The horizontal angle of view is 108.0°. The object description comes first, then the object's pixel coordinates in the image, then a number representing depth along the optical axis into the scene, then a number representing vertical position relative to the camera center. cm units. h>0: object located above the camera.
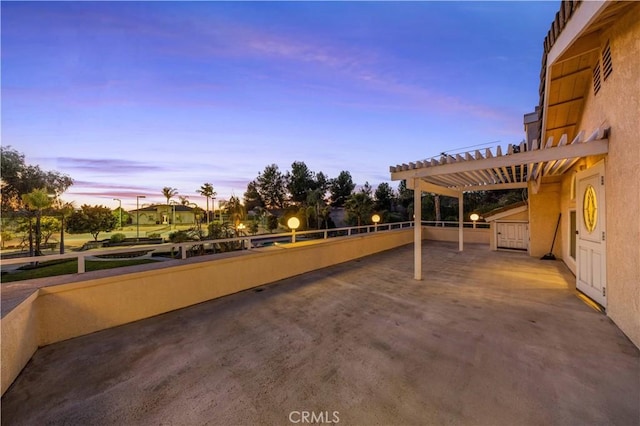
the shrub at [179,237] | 1350 -148
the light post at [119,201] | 2241 +113
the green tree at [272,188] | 3566 +376
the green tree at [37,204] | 1155 +44
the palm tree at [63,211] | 1441 +10
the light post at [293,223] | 625 -29
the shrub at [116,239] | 1776 -203
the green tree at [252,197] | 3500 +237
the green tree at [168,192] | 3913 +351
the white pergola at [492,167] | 363 +104
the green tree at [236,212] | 1650 +3
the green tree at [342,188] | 3098 +330
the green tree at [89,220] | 1802 -61
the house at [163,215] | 4247 -46
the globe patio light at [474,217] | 1095 -23
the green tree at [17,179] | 1396 +217
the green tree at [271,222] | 2411 -102
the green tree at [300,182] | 3294 +436
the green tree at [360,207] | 1932 +44
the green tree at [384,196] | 2542 +180
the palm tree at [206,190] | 2959 +287
